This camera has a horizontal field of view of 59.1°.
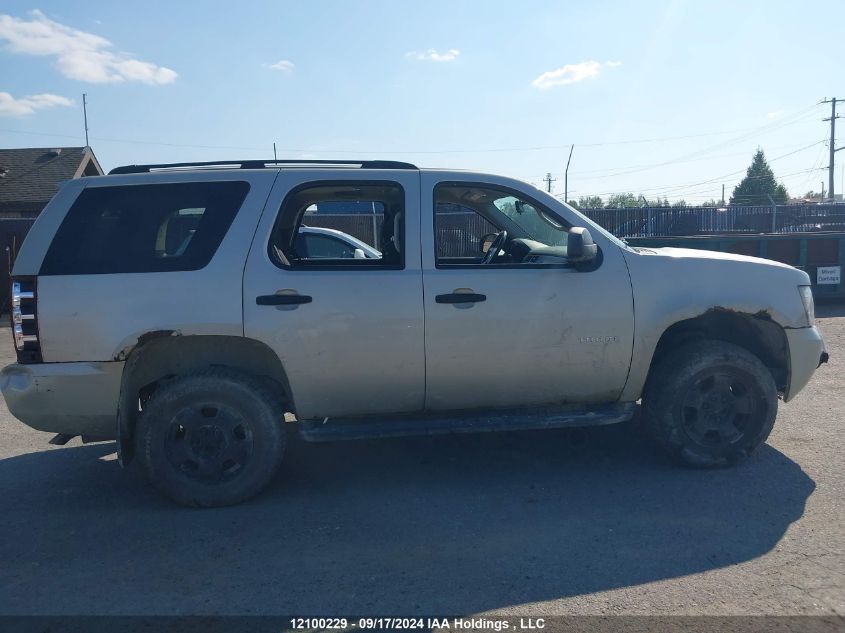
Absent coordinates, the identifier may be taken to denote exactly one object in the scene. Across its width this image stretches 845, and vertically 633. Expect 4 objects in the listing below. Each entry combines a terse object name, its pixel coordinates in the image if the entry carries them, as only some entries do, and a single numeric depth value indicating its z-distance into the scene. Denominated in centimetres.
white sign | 1270
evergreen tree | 6241
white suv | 459
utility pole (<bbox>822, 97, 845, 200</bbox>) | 5890
